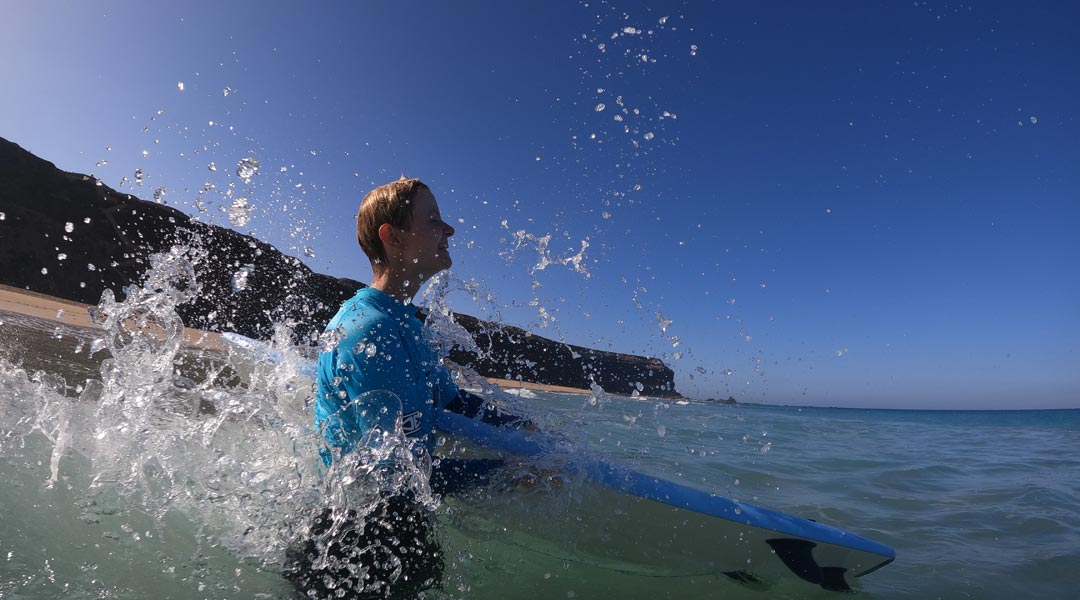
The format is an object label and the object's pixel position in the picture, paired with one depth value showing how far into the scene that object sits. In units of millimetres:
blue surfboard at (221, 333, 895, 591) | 2309
